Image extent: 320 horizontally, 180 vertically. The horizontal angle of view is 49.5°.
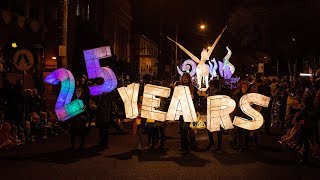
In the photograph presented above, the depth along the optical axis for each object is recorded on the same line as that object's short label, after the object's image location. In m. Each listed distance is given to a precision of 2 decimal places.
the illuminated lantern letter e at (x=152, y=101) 9.90
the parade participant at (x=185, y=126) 9.91
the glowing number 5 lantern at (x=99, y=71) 10.55
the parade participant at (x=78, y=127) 10.24
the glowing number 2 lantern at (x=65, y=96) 10.23
